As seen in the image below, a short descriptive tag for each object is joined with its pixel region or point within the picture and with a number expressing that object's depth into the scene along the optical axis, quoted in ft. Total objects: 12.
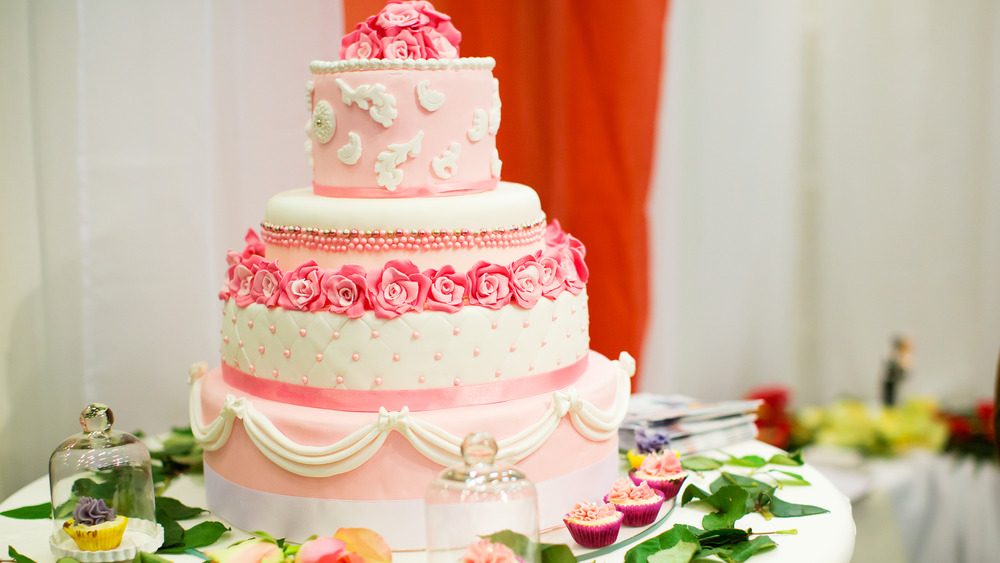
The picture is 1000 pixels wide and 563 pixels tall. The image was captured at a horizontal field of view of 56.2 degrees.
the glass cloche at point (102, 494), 6.53
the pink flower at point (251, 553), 6.06
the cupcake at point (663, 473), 7.62
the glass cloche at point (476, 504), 5.83
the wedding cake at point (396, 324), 6.70
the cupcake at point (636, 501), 7.01
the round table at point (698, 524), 6.63
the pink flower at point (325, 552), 5.77
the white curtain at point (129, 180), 8.80
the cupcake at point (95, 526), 6.49
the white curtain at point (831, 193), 12.20
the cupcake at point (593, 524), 6.58
